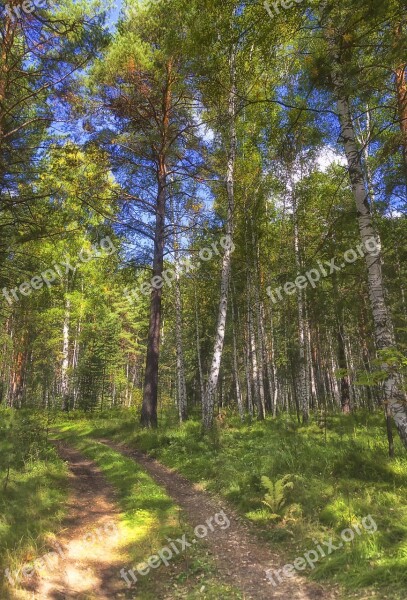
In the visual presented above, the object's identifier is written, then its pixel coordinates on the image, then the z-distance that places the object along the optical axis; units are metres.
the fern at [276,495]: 7.09
